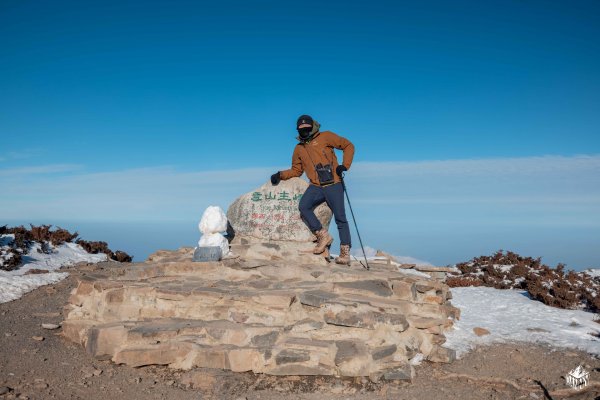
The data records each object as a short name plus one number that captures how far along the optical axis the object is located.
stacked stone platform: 7.35
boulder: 11.23
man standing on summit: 10.20
